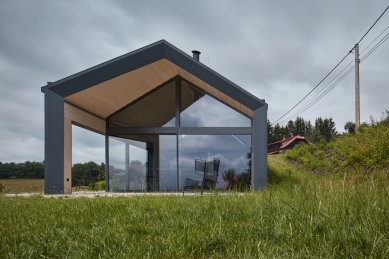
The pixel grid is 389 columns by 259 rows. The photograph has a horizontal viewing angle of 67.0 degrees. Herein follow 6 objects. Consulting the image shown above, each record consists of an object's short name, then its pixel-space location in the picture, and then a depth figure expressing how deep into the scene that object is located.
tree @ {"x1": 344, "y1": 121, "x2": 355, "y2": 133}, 39.39
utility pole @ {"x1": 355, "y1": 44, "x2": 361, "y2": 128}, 18.83
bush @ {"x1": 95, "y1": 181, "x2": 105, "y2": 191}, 13.59
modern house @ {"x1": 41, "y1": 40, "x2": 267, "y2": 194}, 9.63
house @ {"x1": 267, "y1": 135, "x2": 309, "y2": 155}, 35.50
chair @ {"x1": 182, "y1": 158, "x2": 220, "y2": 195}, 11.11
